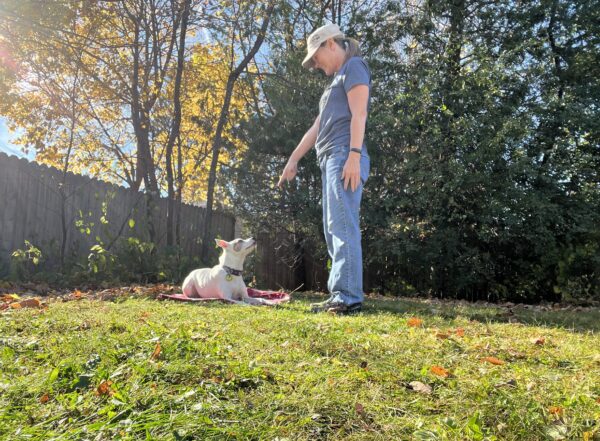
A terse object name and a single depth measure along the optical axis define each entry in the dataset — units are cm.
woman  370
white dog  466
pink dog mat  456
